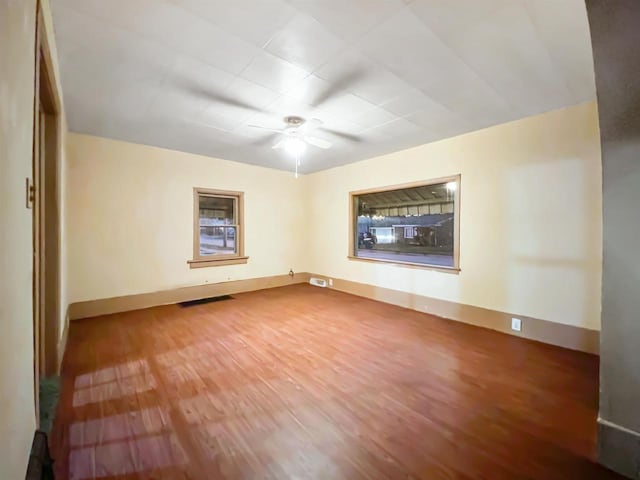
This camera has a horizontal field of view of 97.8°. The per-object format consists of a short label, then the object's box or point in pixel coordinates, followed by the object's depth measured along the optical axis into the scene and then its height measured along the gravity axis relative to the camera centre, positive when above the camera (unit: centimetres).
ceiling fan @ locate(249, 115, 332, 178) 332 +128
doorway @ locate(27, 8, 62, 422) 231 +14
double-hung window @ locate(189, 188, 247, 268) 499 +15
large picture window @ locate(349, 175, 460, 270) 411 +22
